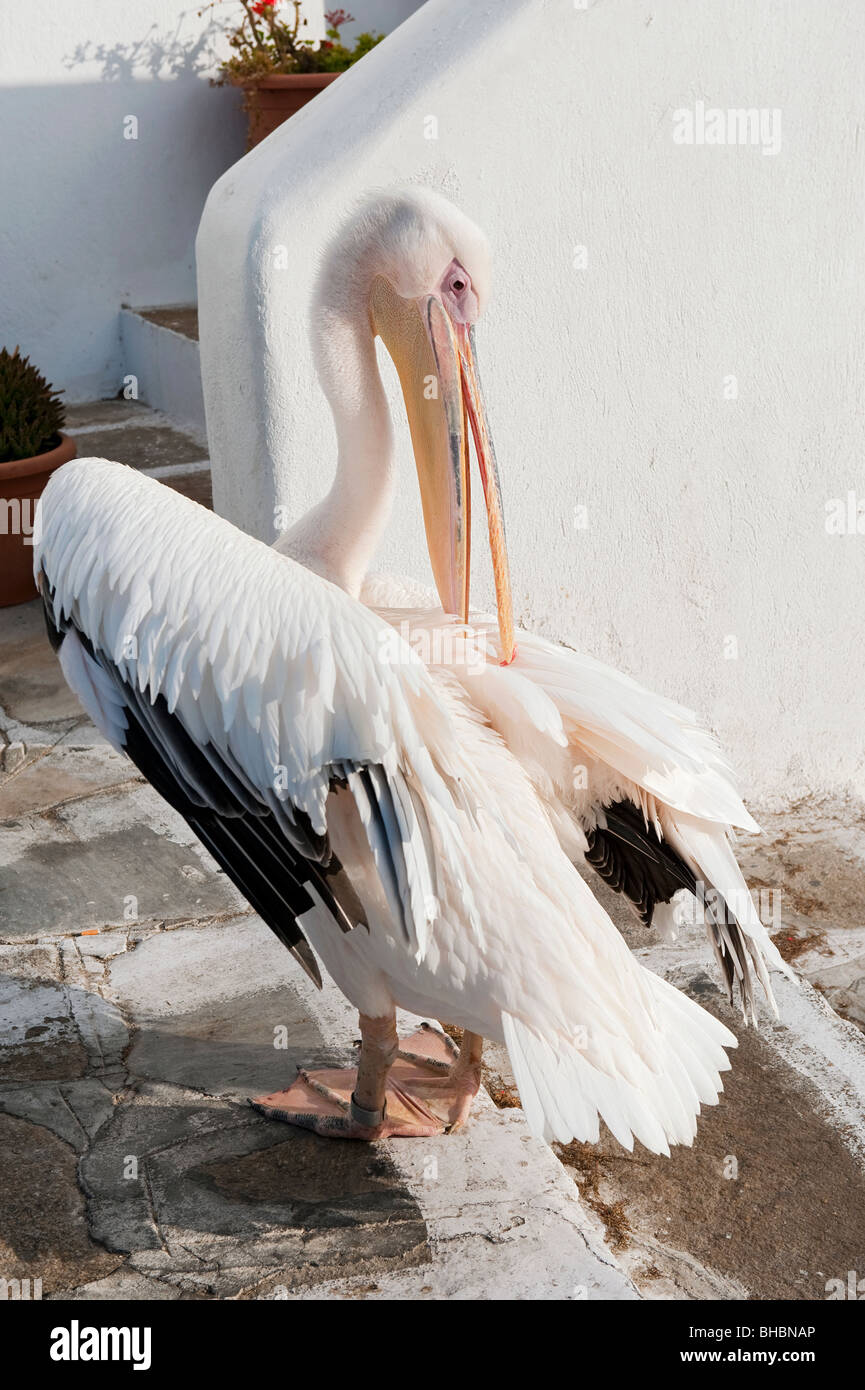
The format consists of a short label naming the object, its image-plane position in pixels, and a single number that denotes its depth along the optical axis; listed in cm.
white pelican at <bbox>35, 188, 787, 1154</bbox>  210
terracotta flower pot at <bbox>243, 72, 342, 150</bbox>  683
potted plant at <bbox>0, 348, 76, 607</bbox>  502
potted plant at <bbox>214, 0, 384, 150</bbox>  689
